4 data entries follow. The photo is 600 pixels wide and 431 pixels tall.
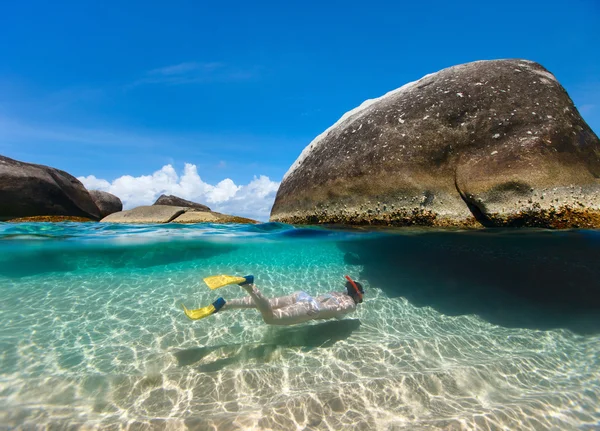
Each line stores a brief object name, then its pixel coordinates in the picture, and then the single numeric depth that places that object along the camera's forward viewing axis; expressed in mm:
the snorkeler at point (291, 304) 4512
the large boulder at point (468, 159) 6477
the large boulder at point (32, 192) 12477
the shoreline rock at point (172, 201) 17922
